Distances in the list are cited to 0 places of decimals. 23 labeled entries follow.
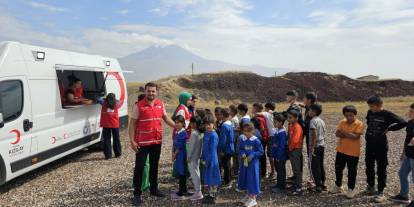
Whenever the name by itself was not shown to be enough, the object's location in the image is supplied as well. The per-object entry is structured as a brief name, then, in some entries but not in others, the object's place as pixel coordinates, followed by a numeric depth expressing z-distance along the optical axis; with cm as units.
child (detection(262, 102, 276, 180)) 711
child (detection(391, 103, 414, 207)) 559
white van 633
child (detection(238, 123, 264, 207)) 575
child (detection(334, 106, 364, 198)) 611
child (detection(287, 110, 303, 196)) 629
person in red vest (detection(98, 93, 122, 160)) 916
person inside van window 882
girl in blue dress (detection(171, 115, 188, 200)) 623
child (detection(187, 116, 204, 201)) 597
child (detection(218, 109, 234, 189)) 646
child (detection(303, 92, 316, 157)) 660
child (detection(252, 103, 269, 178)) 705
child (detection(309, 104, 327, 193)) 619
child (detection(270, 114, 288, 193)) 644
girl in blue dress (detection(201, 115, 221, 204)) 585
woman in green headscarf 669
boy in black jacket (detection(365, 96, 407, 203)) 593
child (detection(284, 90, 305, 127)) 700
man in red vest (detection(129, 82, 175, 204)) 574
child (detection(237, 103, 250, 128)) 687
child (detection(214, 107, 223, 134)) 677
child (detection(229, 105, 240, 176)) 721
